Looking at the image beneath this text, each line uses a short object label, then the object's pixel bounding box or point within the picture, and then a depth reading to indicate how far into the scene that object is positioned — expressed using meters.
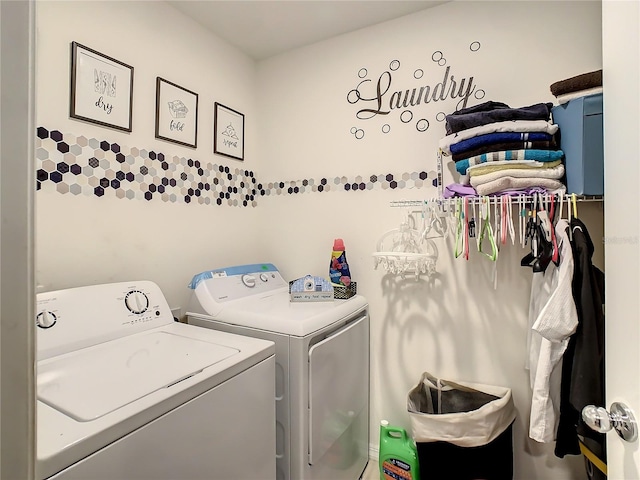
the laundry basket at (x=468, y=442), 1.44
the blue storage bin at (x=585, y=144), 1.20
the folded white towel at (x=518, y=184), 1.31
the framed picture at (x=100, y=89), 1.36
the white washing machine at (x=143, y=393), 0.73
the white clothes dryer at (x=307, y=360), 1.33
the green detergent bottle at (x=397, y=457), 1.64
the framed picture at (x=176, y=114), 1.69
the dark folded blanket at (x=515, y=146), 1.32
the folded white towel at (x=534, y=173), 1.31
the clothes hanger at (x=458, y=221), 1.46
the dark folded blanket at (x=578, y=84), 1.18
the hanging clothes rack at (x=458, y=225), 1.33
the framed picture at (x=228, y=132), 2.00
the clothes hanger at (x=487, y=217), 1.38
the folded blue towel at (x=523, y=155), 1.30
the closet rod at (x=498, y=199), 1.26
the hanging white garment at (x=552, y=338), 1.18
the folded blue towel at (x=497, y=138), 1.31
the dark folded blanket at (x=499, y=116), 1.34
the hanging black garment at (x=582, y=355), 1.14
